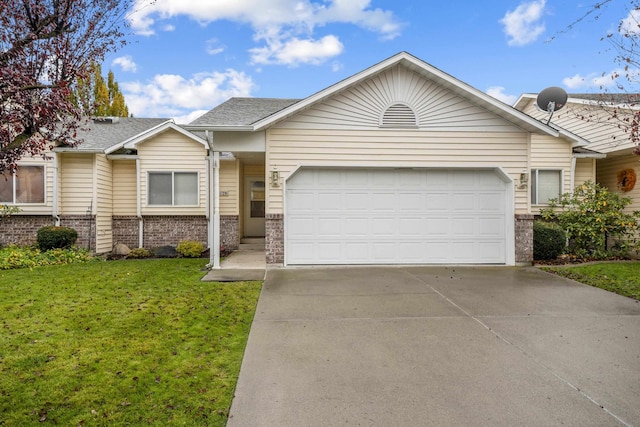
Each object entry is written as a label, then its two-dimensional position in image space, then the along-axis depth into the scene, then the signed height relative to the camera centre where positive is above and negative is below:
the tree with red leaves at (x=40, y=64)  3.06 +1.28
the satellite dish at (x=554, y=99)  11.96 +3.44
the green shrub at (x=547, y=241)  10.38 -0.99
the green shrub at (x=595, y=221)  10.62 -0.45
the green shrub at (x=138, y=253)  11.71 -1.49
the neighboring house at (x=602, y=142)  12.15 +2.11
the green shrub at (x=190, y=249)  11.56 -1.33
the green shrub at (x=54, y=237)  10.84 -0.92
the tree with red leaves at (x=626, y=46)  4.37 +1.96
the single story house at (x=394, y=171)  9.22 +0.89
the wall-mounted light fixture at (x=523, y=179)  9.63 +0.68
